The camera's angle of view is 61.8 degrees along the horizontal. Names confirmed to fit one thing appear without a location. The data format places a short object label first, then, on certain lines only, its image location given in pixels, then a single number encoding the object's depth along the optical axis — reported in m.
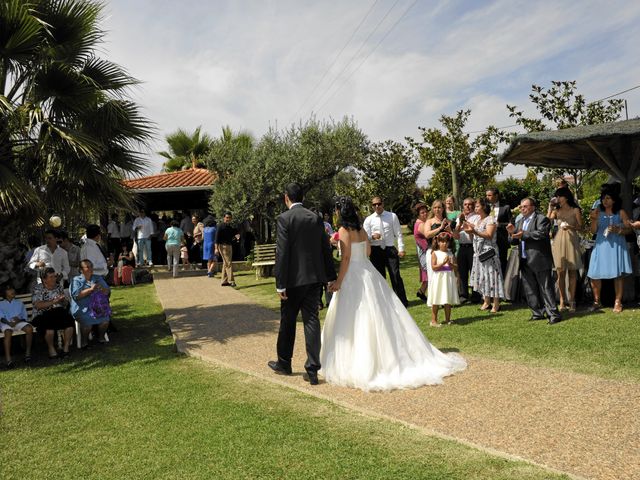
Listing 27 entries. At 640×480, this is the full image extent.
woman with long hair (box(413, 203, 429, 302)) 9.57
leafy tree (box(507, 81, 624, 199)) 16.36
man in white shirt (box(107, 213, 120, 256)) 18.78
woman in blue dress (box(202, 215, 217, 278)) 16.28
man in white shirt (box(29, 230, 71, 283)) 8.10
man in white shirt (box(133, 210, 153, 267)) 18.02
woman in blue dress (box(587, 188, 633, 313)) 7.76
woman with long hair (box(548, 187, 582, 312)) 8.03
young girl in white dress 7.54
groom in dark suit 5.33
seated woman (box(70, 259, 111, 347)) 7.77
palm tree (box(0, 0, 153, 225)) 7.75
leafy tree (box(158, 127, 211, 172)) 35.00
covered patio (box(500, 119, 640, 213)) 8.09
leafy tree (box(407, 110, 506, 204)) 19.25
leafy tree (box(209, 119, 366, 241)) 18.95
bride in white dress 5.13
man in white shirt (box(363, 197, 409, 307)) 9.03
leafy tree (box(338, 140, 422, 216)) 24.42
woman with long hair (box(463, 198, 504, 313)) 8.47
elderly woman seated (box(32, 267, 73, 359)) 7.39
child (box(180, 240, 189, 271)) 19.08
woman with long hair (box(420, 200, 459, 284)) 8.50
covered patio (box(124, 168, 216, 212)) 21.80
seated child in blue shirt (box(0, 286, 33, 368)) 7.08
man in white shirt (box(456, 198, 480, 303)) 9.24
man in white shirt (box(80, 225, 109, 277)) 8.32
